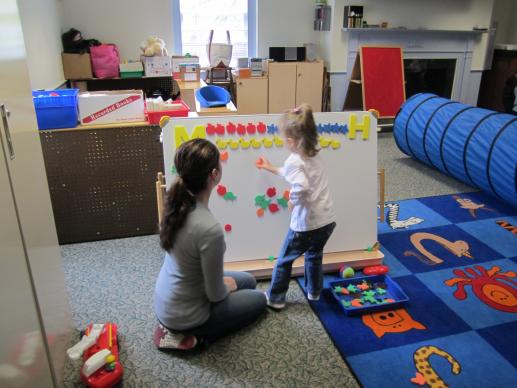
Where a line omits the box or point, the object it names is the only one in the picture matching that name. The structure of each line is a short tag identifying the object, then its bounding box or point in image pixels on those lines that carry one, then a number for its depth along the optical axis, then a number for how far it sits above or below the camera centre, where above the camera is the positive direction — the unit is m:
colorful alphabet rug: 1.68 -1.18
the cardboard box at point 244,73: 5.18 -0.28
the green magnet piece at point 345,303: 2.00 -1.15
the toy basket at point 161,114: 2.56 -0.37
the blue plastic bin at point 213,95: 3.30 -0.35
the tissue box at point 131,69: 4.80 -0.22
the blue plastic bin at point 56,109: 2.42 -0.32
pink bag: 4.73 -0.13
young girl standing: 1.80 -0.65
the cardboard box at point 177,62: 4.95 -0.15
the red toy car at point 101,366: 1.58 -1.15
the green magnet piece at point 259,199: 2.19 -0.74
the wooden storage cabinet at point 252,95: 5.25 -0.55
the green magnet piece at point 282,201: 2.21 -0.75
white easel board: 2.12 -0.62
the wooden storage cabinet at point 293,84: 5.31 -0.43
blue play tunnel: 2.98 -0.70
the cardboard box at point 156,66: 4.78 -0.18
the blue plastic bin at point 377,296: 1.98 -1.14
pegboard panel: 2.50 -0.75
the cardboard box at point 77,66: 4.61 -0.18
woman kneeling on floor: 1.51 -0.80
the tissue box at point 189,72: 4.64 -0.24
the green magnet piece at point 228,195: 2.16 -0.70
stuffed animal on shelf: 4.79 +0.02
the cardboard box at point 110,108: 2.53 -0.34
